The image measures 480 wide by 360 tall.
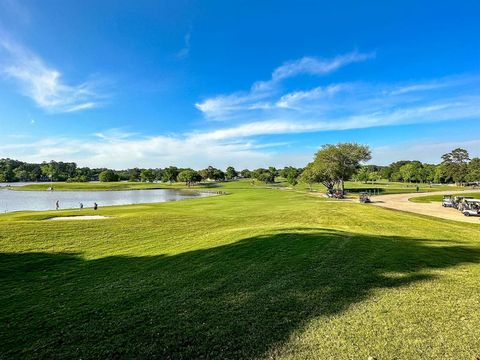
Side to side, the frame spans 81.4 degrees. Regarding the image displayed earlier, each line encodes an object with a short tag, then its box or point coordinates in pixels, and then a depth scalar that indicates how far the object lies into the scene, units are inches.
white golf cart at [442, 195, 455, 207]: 1769.1
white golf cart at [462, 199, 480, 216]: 1366.9
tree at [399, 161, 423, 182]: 5541.3
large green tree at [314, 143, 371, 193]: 3024.1
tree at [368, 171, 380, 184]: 5509.4
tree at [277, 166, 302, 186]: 4691.7
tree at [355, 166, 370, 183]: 5669.3
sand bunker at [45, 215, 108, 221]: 1074.1
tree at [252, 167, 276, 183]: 7170.3
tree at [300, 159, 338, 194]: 3053.6
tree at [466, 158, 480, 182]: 4402.6
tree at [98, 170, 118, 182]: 7464.6
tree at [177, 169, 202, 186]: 6220.5
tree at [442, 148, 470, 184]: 4798.2
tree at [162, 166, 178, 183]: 7298.2
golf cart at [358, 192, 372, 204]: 2024.7
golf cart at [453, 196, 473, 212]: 1540.4
